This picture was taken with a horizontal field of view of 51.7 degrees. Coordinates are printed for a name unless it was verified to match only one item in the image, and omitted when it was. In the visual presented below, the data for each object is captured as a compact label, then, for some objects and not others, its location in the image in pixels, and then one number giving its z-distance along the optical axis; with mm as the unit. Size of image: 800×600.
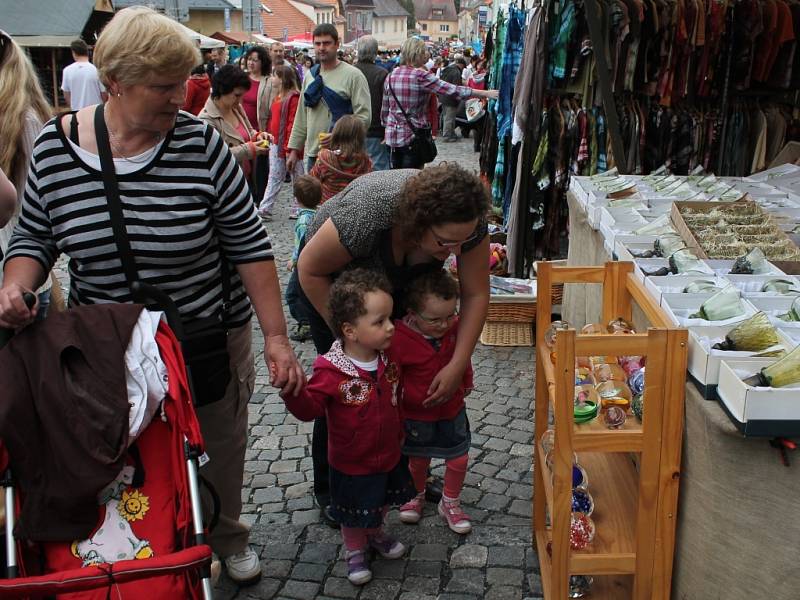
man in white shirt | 9391
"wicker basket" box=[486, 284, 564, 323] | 5629
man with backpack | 7539
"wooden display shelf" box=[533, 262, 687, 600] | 2355
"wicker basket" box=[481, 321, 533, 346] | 5707
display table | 2117
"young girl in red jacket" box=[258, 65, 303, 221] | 9305
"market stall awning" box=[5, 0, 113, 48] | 20562
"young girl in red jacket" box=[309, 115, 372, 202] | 5812
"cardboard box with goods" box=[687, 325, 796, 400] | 2244
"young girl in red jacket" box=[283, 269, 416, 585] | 2789
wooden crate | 3421
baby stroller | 2082
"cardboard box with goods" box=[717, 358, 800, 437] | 2047
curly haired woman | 2600
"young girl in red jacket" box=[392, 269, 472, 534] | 3010
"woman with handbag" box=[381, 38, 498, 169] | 8164
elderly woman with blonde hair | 2309
